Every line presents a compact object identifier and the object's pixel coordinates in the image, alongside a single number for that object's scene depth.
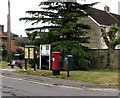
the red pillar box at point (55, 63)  14.20
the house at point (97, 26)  32.84
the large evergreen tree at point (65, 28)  20.43
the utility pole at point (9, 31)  23.98
